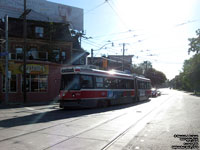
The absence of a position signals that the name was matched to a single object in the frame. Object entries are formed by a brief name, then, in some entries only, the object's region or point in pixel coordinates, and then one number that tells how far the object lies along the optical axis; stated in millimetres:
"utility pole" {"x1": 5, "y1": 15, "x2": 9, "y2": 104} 20062
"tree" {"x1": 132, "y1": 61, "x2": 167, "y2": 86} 84688
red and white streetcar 15250
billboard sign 35719
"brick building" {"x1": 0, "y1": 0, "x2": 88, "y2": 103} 24062
